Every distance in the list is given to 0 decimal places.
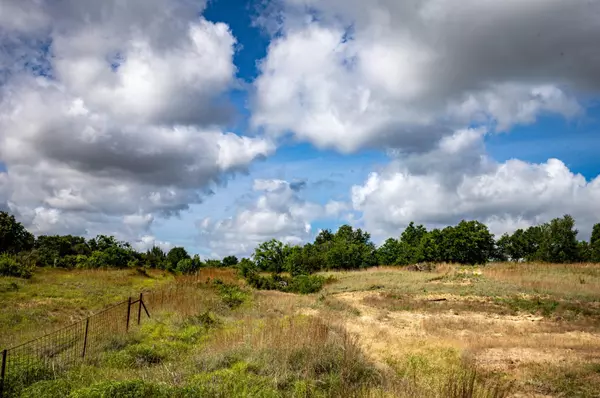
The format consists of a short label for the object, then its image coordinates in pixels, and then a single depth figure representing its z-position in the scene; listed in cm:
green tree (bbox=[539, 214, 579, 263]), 7119
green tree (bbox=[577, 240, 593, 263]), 7238
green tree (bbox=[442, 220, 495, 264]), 6694
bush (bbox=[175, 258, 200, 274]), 4062
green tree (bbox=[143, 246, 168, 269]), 4626
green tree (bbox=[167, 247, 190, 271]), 4950
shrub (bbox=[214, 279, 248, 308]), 2125
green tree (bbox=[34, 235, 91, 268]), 3744
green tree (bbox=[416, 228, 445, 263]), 6700
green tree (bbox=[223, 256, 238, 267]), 8250
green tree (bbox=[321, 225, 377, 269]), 6469
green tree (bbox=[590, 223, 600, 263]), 6988
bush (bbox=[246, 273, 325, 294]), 3472
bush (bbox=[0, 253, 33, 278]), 2569
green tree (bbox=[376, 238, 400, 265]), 7239
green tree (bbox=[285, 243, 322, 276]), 4306
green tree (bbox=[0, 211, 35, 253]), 4856
